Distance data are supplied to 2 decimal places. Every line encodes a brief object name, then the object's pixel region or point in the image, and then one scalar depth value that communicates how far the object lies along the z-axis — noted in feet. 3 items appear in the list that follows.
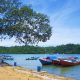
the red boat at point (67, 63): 96.19
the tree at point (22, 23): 58.48
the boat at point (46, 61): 105.63
